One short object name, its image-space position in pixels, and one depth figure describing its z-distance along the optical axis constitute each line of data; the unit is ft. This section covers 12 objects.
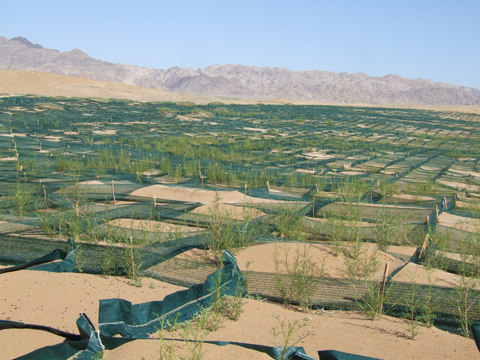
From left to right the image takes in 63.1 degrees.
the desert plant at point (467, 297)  11.51
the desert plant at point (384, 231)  17.87
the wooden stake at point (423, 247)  16.10
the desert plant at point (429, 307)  11.48
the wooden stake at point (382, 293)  11.80
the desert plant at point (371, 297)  12.16
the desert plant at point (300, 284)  12.73
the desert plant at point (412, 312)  11.21
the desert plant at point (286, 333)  10.54
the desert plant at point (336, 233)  16.10
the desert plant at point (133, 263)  13.51
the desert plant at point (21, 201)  18.66
